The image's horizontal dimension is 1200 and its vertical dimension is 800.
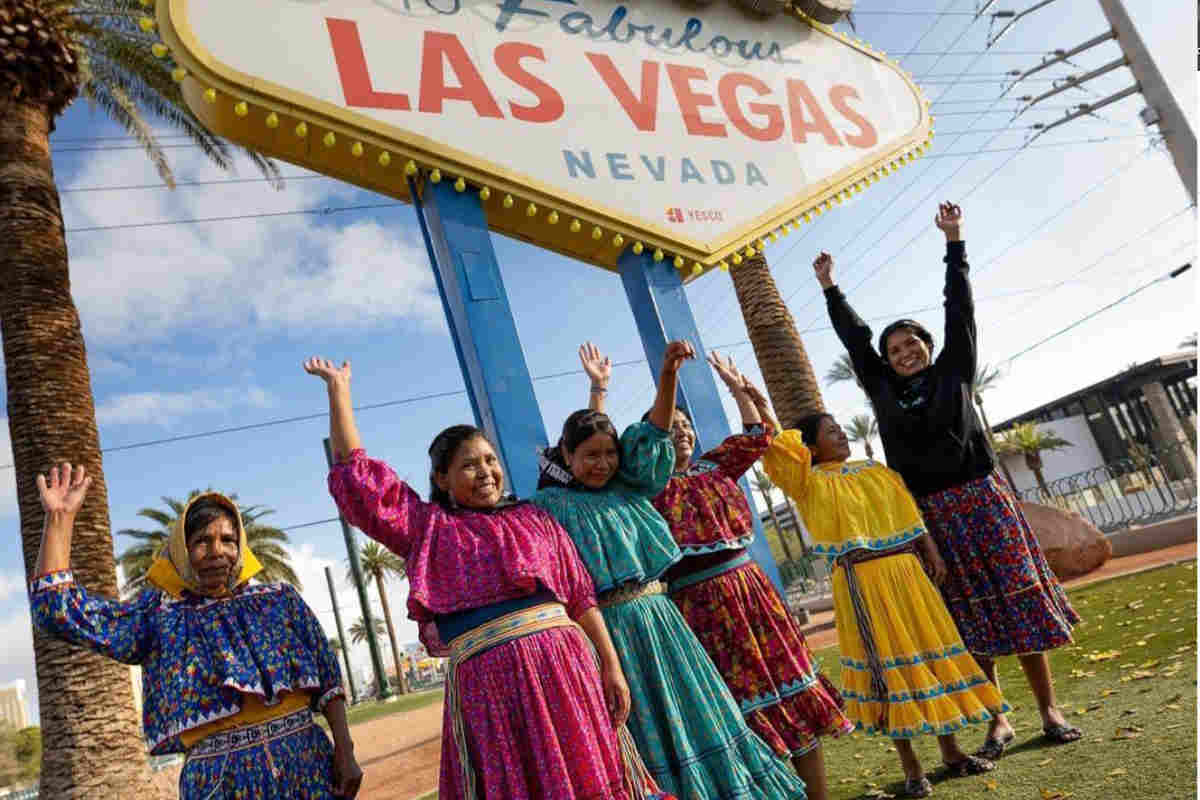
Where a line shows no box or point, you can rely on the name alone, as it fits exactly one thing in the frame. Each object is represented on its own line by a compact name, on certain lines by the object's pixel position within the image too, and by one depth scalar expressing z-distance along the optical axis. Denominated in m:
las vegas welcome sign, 3.26
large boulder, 10.78
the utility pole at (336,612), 35.50
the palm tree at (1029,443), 33.69
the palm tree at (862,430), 43.72
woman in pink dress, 2.13
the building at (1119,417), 28.58
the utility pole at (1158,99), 11.52
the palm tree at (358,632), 65.25
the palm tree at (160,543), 23.41
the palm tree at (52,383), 6.15
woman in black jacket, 3.36
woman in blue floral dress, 2.29
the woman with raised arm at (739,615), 2.80
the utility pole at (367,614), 21.58
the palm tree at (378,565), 38.75
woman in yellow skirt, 3.18
